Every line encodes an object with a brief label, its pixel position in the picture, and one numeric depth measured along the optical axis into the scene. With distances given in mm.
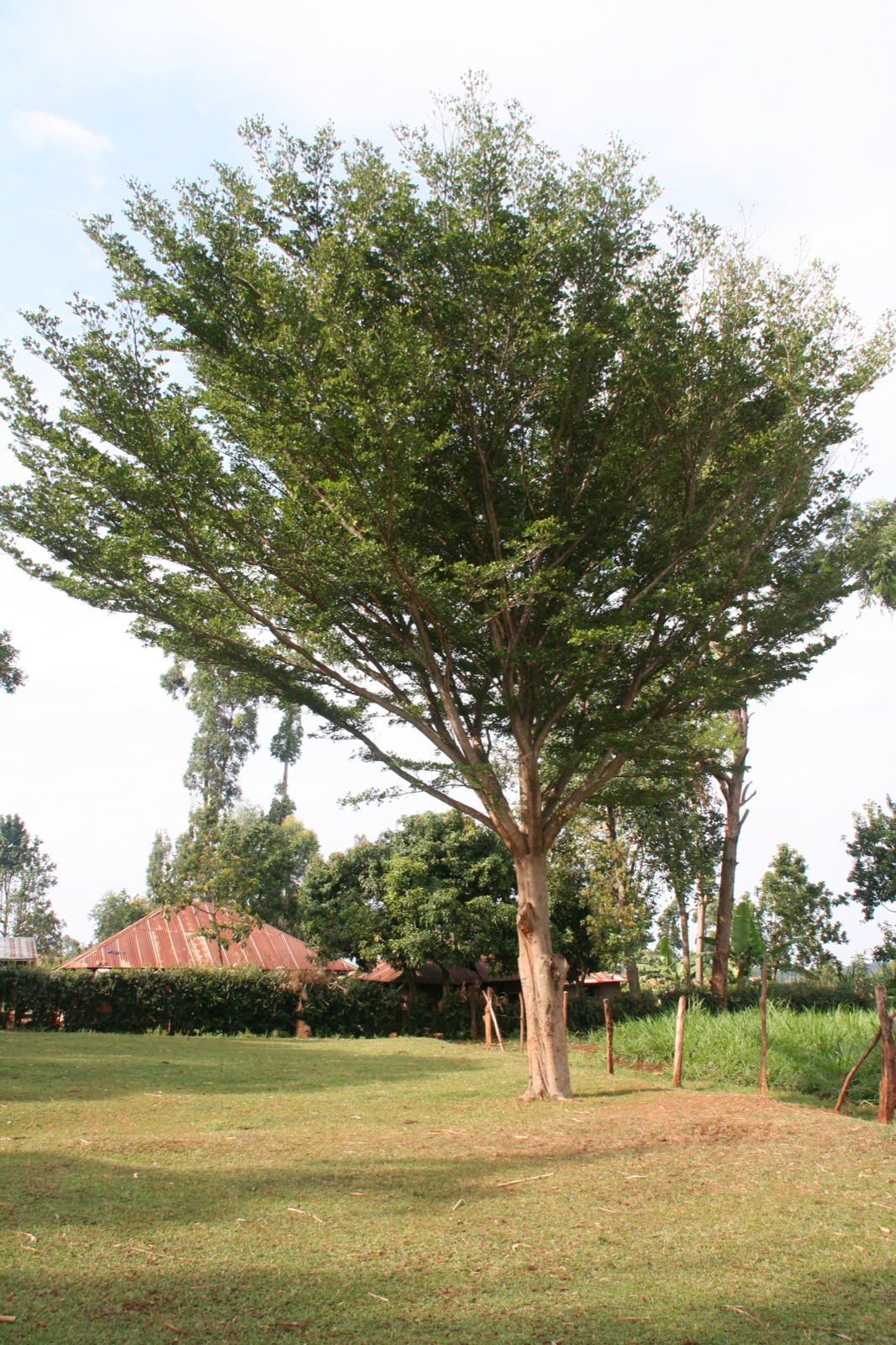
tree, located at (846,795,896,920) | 34156
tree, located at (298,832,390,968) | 24703
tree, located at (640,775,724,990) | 25578
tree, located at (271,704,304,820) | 47469
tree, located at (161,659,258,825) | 41031
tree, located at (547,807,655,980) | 23969
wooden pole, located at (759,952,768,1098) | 10844
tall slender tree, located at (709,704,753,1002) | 23516
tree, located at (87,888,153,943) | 52438
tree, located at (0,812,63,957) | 65125
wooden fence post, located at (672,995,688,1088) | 11771
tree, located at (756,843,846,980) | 32562
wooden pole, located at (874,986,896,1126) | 8688
